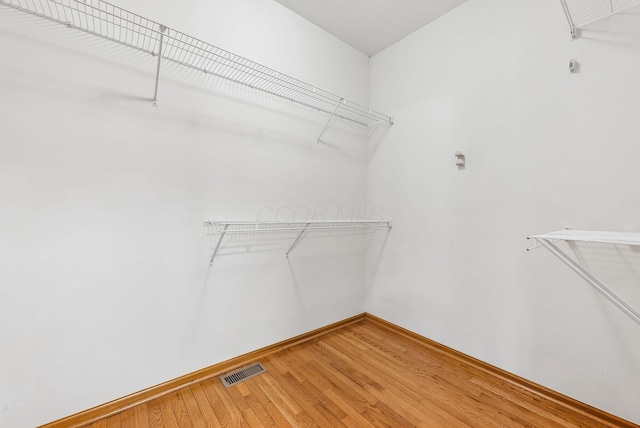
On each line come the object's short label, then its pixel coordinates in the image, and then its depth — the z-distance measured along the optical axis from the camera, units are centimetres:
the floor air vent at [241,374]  178
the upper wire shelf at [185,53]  135
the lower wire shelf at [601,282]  122
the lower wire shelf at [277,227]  183
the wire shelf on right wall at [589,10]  141
